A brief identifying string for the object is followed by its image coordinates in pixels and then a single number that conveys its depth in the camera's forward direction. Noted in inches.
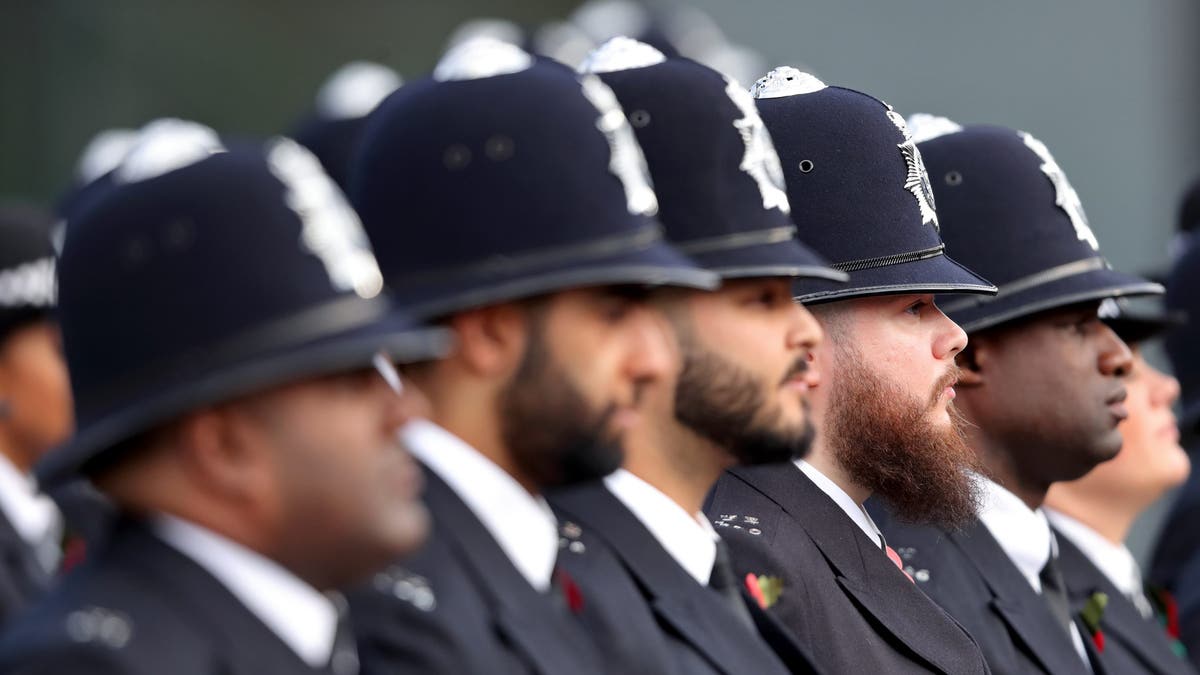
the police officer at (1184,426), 581.0
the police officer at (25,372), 536.1
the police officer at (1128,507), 457.7
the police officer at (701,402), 292.2
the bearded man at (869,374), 365.1
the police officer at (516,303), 258.4
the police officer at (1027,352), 429.4
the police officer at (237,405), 223.1
